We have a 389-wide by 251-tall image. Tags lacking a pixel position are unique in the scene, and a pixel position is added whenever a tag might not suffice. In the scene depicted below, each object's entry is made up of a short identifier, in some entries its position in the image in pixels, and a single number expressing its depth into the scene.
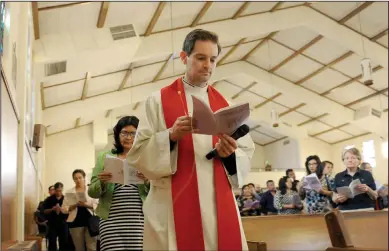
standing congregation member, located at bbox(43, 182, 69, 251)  5.48
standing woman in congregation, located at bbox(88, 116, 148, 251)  2.28
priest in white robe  1.39
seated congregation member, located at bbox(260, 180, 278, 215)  6.84
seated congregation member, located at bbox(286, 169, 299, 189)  6.77
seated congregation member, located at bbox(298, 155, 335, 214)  4.59
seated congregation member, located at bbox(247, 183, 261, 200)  8.75
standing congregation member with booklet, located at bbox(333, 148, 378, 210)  3.84
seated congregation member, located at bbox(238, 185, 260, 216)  7.77
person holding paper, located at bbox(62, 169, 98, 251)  3.84
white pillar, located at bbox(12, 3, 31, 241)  4.06
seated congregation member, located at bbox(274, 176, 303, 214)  5.81
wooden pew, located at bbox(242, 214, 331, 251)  2.46
